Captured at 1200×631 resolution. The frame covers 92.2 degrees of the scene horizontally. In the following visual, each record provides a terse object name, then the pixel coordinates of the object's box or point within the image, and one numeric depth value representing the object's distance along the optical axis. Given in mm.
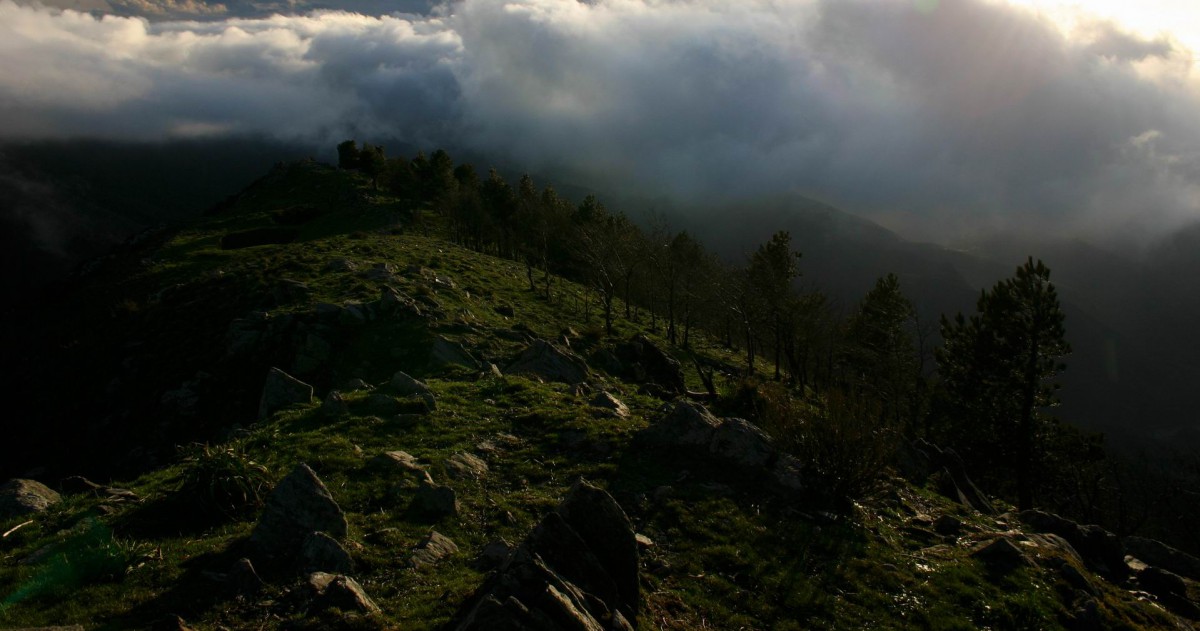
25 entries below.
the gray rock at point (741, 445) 16906
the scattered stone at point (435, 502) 12828
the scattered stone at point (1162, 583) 15703
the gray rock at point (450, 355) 27594
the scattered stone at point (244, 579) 9312
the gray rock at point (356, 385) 22273
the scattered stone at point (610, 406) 21167
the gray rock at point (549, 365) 26502
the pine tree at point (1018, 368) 37219
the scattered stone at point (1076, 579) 13742
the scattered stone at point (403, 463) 14453
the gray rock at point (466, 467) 15086
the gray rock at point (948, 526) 16125
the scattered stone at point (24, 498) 12359
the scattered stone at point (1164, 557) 18766
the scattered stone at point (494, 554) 10789
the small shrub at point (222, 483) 12227
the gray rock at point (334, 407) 18469
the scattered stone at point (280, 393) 20531
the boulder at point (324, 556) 9969
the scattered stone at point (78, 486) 14258
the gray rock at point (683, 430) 17656
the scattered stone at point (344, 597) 8781
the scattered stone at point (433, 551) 10773
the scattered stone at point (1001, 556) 13906
